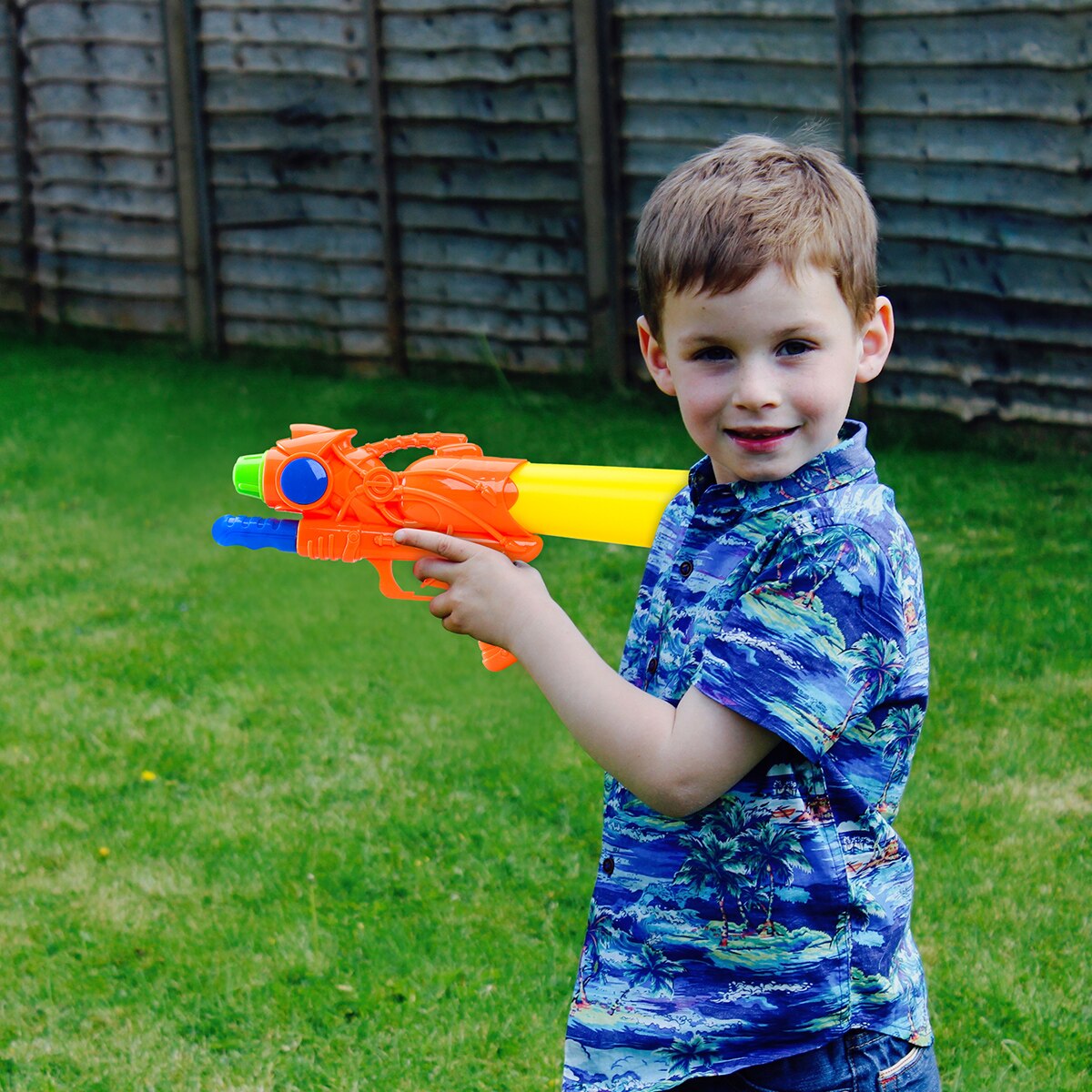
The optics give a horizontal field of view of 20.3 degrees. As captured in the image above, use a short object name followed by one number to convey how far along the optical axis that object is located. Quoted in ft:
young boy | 5.49
